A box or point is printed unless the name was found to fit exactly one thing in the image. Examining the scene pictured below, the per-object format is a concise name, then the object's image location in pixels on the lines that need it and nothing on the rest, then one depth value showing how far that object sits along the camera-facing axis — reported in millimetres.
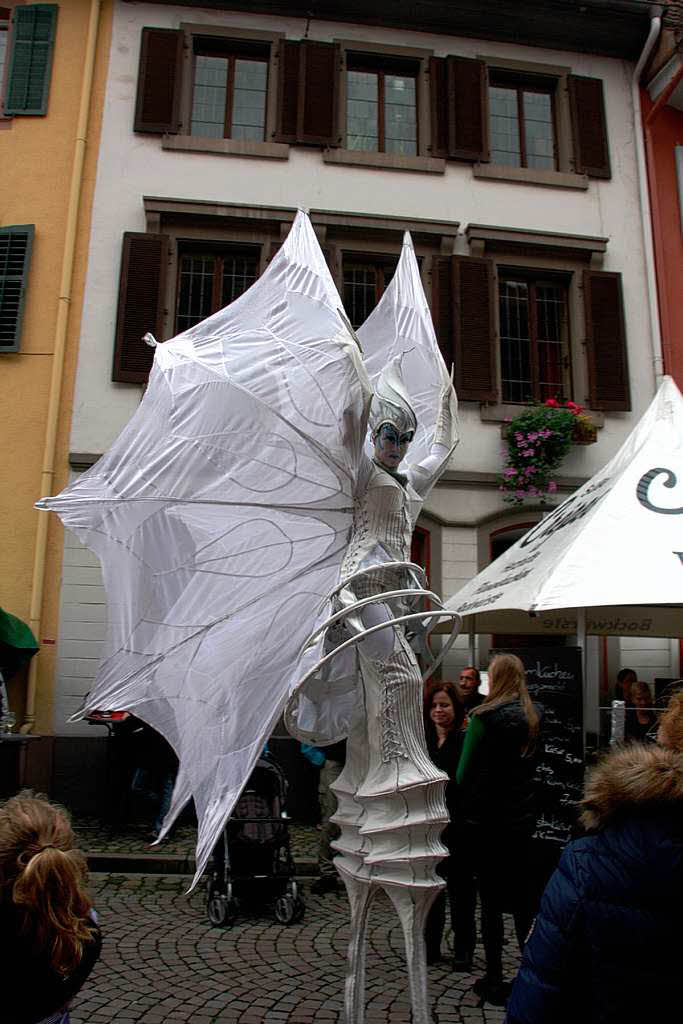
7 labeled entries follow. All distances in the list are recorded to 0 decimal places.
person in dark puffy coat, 1517
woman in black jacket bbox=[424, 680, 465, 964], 4391
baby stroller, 5148
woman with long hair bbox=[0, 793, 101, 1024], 1611
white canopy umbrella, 4613
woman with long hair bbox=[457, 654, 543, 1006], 3969
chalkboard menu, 4832
